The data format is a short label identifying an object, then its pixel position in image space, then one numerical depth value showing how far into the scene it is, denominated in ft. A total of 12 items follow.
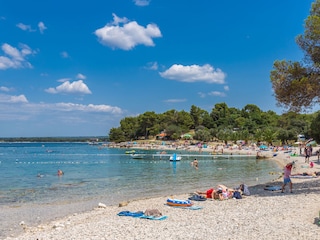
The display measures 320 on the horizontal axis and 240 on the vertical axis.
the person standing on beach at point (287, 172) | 50.55
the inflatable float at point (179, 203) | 46.59
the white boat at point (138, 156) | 201.98
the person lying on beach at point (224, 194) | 52.29
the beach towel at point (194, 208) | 44.63
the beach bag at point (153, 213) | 39.83
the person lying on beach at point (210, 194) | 53.57
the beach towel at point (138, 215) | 38.62
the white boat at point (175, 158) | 167.94
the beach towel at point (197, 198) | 52.27
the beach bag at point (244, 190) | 54.59
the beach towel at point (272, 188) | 57.31
